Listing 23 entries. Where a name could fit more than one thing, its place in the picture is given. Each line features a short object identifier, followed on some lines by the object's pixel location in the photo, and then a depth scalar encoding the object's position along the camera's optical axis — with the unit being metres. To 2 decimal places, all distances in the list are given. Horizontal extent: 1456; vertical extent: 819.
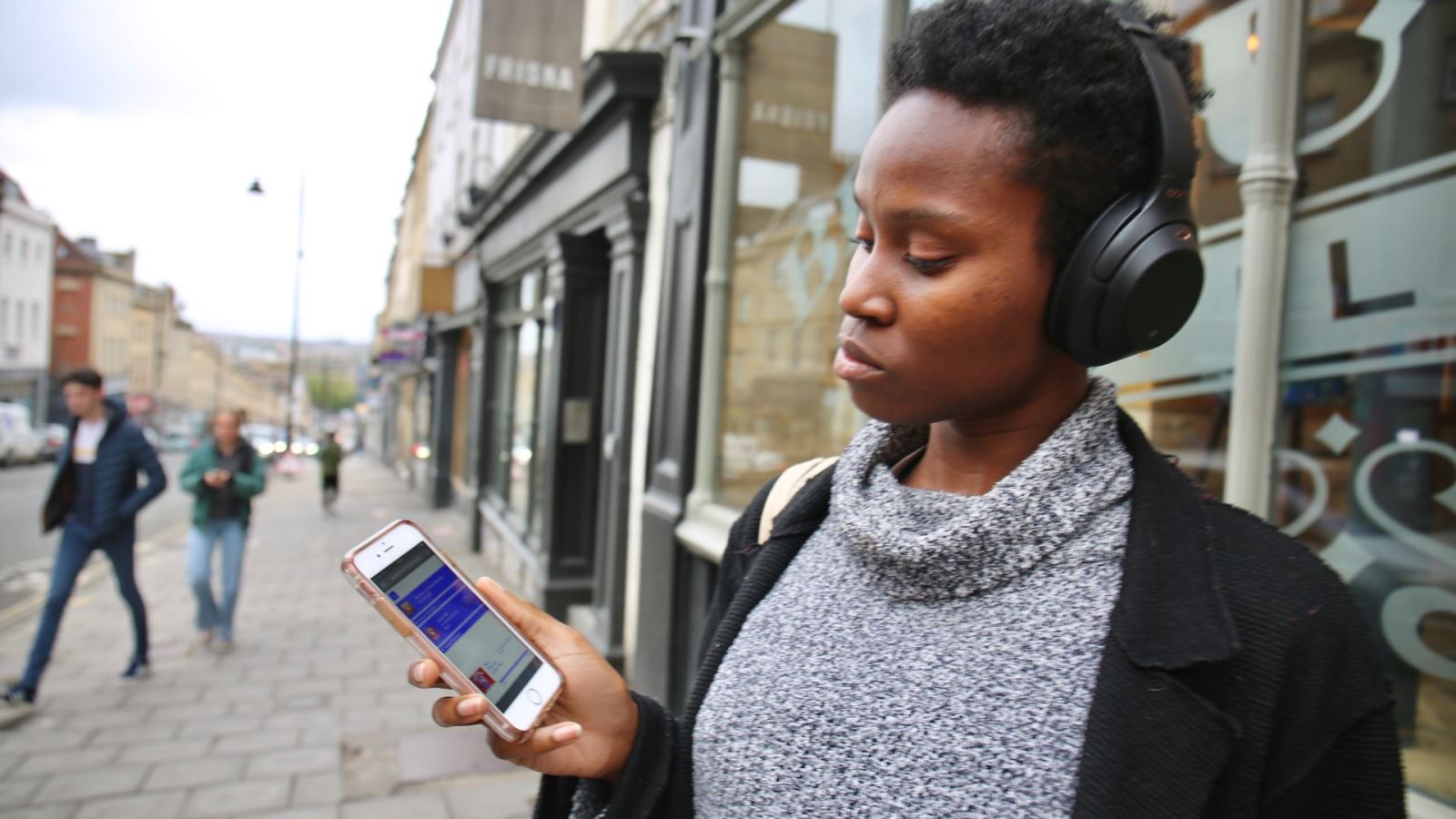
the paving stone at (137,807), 3.98
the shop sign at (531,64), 5.77
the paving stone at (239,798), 4.05
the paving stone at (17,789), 4.07
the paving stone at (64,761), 4.42
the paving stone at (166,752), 4.59
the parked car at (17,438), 27.33
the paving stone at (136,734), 4.83
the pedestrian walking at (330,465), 16.28
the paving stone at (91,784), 4.15
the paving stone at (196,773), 4.31
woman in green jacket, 6.48
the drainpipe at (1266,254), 2.21
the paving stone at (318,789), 4.16
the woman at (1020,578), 0.85
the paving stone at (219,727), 4.99
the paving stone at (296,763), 4.49
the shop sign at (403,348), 20.12
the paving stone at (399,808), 4.01
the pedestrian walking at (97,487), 5.47
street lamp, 33.91
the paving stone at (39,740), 4.70
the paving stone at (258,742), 4.78
